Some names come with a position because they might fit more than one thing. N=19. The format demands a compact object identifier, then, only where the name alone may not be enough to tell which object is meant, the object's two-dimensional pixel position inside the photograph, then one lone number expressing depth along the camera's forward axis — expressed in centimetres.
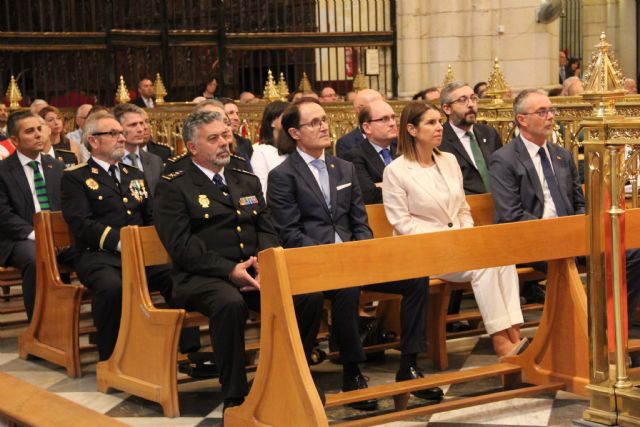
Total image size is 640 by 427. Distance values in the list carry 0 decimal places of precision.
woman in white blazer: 581
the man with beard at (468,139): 709
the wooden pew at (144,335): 523
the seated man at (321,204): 542
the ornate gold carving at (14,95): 1050
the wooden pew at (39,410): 342
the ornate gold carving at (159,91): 1215
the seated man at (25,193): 655
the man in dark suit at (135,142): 714
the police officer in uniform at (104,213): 582
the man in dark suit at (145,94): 1248
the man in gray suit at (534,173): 631
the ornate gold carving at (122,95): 1092
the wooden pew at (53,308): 600
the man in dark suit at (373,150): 667
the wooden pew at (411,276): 437
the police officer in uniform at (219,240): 507
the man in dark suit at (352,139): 752
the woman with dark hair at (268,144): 729
